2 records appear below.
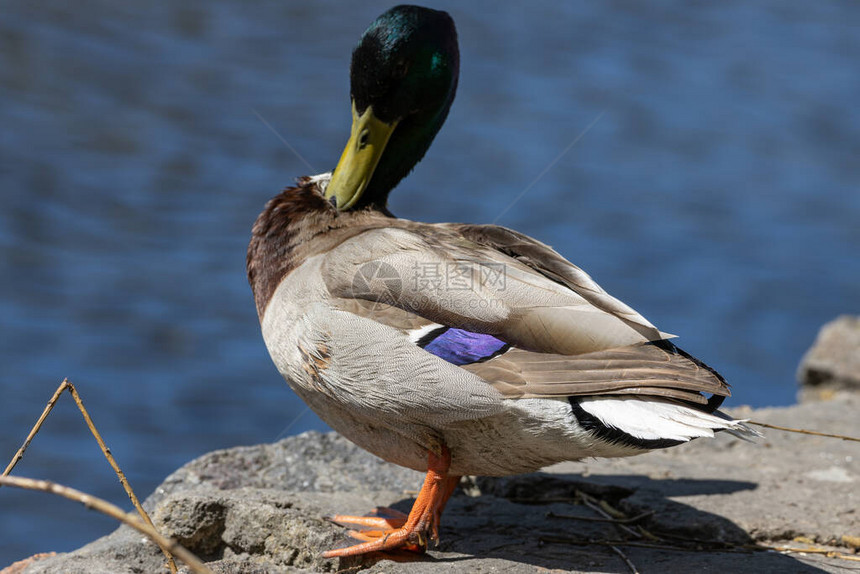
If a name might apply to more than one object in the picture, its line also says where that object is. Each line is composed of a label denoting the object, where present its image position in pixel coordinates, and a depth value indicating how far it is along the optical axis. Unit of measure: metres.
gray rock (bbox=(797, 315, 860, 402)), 11.24
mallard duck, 5.83
